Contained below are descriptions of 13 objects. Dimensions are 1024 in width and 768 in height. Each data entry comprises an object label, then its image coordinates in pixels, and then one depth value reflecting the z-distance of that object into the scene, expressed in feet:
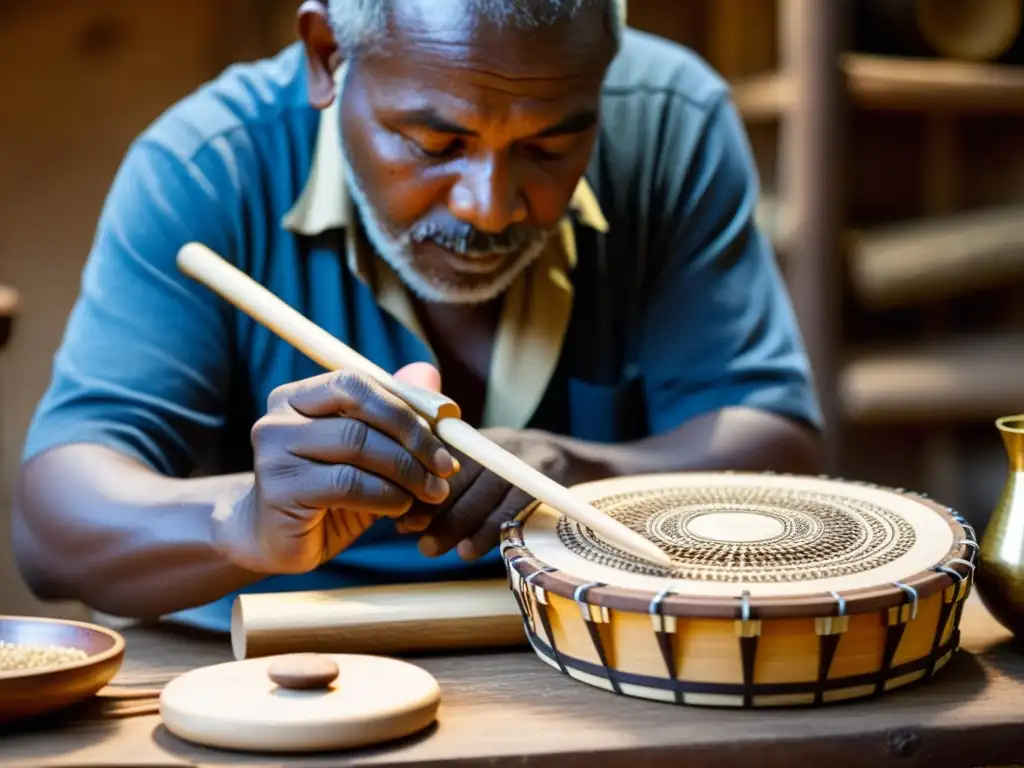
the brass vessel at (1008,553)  5.00
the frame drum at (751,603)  4.66
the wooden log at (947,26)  10.20
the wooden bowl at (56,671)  4.59
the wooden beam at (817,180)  10.13
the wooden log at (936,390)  10.25
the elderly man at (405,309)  5.25
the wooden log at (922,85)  10.19
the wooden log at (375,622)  5.08
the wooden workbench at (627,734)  4.54
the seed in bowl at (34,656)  4.72
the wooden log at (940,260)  10.42
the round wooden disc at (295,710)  4.51
